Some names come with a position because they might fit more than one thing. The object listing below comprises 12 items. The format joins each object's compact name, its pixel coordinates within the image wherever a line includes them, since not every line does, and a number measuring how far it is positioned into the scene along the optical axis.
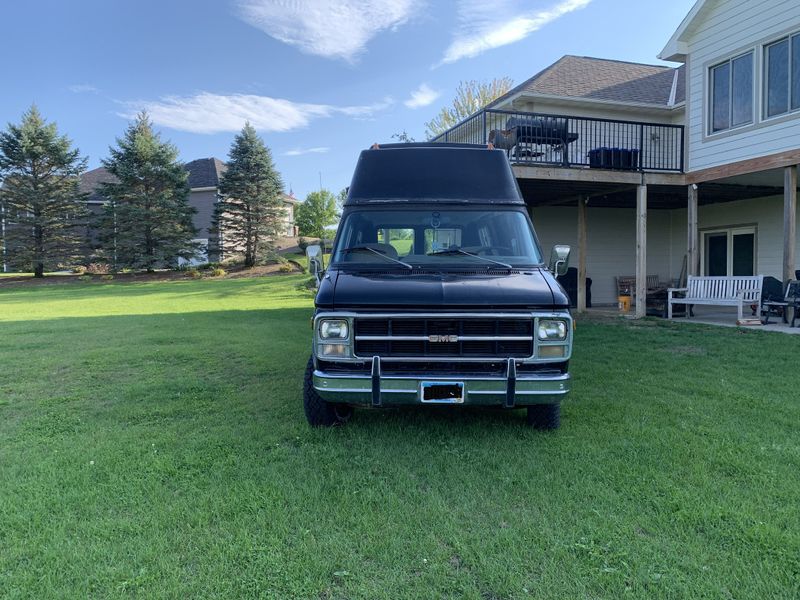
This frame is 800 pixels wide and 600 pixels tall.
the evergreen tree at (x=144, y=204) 28.36
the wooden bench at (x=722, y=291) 10.51
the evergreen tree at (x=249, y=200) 29.50
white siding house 10.00
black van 3.59
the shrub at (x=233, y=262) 30.17
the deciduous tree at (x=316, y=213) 45.22
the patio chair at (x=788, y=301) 9.67
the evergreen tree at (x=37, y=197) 27.86
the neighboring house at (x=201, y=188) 34.56
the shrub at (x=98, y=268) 29.33
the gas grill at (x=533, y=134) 10.98
